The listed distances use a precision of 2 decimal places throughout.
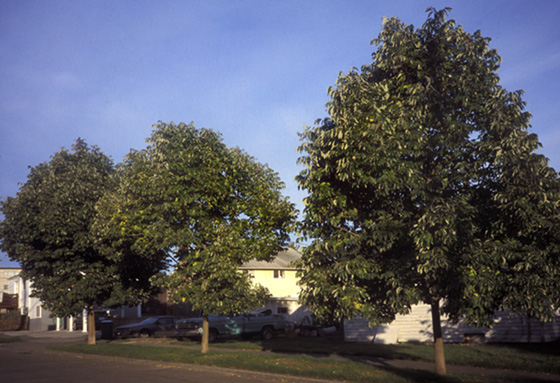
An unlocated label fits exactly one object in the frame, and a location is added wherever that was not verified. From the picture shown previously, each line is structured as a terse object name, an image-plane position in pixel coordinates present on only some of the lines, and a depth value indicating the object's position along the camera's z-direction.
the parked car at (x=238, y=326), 28.92
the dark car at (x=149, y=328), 31.24
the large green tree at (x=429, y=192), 9.34
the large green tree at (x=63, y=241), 23.11
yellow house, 41.06
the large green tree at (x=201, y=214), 17.44
